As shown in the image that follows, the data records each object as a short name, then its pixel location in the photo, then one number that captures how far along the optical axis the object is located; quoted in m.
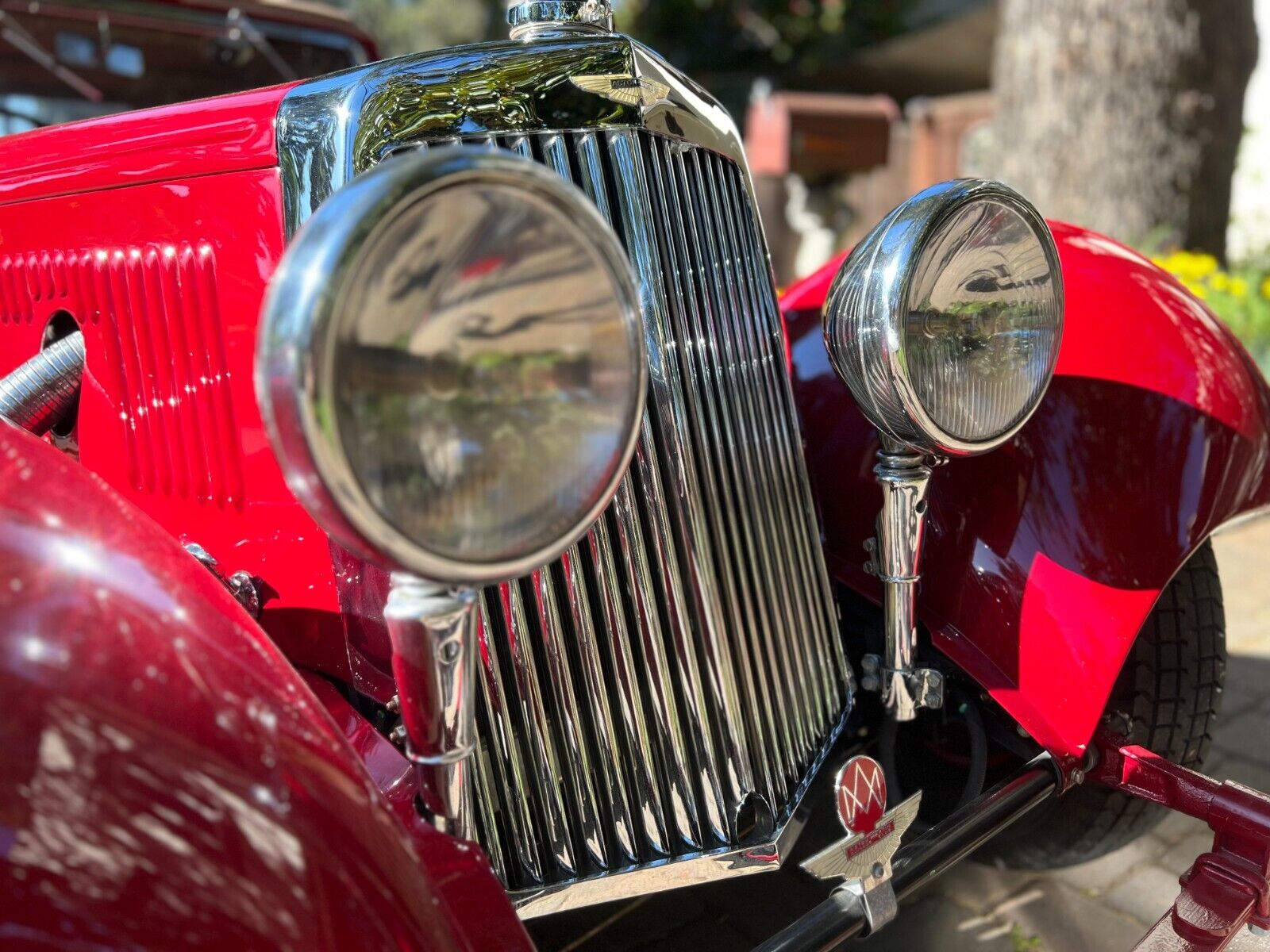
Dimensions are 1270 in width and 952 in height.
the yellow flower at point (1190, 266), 4.17
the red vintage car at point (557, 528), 0.76
